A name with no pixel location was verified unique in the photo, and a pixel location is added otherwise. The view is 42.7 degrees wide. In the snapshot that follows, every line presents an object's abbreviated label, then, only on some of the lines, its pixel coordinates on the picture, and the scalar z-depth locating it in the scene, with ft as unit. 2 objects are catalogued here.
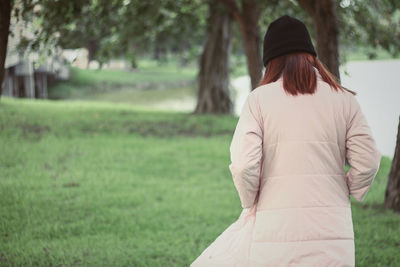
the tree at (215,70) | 62.80
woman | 7.96
